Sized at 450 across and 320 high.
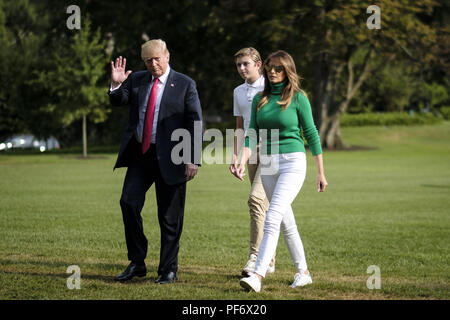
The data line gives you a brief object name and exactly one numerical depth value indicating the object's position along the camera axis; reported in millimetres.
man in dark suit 12914
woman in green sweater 11867
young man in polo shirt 14070
